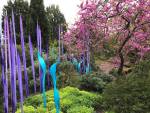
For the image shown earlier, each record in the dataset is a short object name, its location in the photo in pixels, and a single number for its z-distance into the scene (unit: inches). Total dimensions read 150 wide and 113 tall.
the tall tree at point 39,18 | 377.3
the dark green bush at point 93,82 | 199.6
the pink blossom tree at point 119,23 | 208.5
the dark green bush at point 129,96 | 135.5
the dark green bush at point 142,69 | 148.9
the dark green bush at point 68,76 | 203.4
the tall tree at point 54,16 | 479.5
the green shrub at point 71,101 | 149.7
